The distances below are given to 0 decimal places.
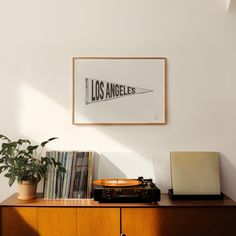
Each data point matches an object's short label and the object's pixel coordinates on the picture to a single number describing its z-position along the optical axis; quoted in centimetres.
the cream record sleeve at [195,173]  254
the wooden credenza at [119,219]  225
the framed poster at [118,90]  271
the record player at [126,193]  231
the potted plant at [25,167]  243
